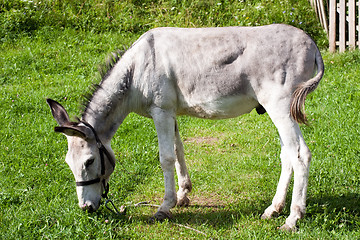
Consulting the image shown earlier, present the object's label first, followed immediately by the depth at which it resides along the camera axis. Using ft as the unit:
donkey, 14.43
